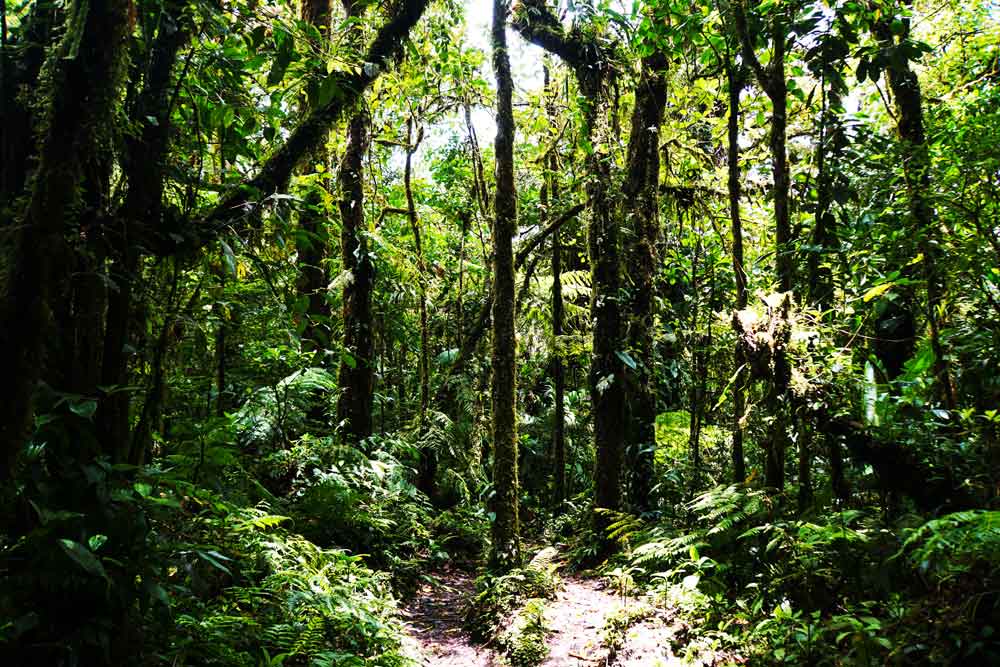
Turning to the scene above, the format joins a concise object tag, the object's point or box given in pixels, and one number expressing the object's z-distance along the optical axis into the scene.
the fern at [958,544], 3.60
